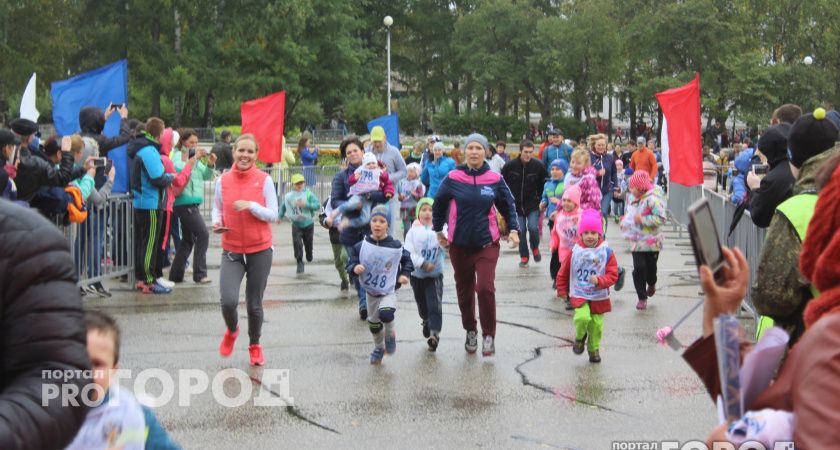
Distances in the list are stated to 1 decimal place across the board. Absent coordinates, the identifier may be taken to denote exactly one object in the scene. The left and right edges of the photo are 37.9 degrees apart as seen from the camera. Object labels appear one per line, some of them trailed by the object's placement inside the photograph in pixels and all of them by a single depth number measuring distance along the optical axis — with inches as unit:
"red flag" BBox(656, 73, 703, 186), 549.6
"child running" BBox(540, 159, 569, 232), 603.8
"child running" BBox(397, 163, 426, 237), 678.5
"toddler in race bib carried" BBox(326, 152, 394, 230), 463.5
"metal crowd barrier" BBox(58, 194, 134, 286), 492.1
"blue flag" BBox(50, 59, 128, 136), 549.6
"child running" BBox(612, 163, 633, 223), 929.9
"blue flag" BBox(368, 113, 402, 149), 776.3
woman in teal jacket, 557.9
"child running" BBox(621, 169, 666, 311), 481.4
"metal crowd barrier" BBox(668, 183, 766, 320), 421.4
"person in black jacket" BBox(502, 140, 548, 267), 643.5
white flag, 583.8
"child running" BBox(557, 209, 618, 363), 372.5
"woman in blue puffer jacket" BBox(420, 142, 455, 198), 710.5
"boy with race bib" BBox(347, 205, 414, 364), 370.3
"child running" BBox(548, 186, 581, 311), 494.3
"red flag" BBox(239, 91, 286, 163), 717.9
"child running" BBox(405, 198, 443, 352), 392.8
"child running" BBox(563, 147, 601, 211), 497.0
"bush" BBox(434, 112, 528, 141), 2711.9
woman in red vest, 362.9
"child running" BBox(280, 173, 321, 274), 596.1
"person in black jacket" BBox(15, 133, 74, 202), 427.8
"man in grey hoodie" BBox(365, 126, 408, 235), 555.5
